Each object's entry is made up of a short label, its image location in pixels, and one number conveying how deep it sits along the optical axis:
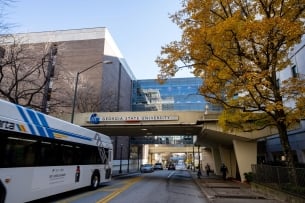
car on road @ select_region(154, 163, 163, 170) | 69.90
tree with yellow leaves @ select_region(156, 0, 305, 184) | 11.57
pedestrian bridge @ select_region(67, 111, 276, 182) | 23.58
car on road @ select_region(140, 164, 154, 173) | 50.19
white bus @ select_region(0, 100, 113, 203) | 9.06
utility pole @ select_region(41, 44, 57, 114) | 23.06
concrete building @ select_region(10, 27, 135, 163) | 41.97
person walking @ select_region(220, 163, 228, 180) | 27.81
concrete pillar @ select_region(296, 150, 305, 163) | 20.31
